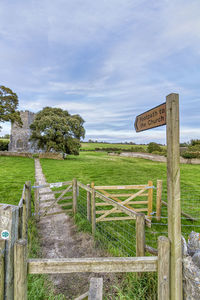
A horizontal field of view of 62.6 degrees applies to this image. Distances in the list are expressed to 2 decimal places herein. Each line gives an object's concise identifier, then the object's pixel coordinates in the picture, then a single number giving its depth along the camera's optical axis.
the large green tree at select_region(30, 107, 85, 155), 28.80
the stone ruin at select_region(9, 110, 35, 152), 40.91
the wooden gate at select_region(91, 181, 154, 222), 5.36
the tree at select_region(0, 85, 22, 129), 28.02
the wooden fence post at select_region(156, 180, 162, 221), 5.86
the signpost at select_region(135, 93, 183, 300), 2.05
